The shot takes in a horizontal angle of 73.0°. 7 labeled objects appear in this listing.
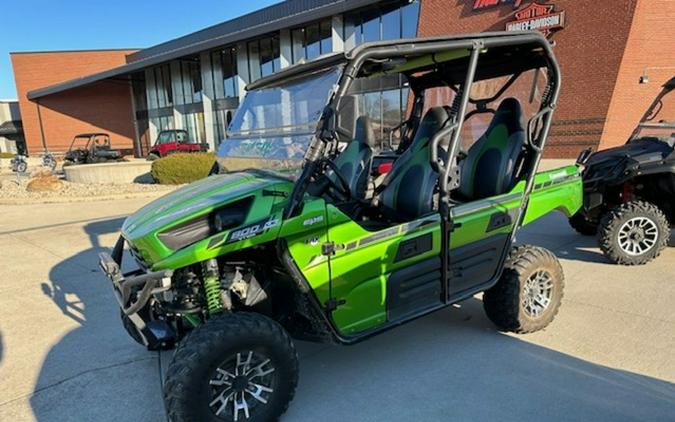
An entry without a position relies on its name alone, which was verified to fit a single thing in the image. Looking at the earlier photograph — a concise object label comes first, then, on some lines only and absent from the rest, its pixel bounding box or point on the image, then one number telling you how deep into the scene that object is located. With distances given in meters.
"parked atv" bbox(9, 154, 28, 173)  22.66
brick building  14.49
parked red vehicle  23.59
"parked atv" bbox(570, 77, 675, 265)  4.89
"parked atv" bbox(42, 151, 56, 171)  23.58
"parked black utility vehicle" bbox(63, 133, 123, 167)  22.95
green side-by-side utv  2.44
